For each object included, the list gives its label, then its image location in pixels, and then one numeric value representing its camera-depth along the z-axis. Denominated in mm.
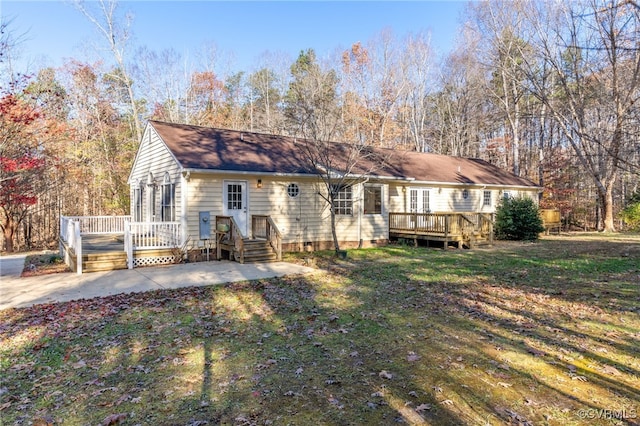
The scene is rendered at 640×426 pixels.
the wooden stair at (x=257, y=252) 11281
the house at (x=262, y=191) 11867
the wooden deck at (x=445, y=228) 14625
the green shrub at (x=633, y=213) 20750
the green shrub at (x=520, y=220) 17422
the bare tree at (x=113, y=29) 23047
